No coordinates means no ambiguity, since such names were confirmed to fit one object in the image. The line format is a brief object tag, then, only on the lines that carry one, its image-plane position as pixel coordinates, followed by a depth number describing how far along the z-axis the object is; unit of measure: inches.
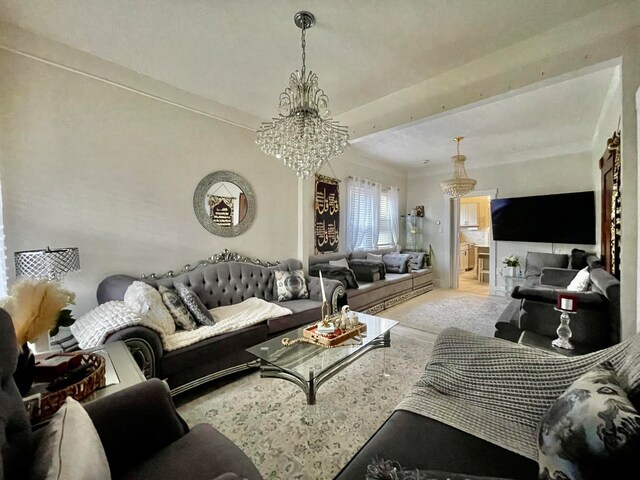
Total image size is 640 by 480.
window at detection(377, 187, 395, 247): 238.0
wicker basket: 41.6
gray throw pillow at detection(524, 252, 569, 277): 177.9
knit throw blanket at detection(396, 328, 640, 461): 45.4
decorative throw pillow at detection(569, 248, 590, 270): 166.7
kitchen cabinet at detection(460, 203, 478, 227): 317.7
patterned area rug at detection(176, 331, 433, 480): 62.7
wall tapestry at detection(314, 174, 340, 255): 177.9
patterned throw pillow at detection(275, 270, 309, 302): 132.6
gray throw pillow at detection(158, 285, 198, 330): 93.0
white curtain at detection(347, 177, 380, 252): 206.1
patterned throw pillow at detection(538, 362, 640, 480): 28.3
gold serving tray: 84.9
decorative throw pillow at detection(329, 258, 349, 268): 173.9
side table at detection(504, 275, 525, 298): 194.5
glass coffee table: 73.9
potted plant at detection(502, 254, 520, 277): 198.3
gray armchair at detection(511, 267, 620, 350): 87.7
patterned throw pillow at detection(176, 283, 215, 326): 97.5
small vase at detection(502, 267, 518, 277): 201.5
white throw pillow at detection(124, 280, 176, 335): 81.7
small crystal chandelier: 177.8
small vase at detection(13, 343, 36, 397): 43.2
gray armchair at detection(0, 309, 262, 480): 32.8
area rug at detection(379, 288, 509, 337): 150.3
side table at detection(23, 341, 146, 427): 41.9
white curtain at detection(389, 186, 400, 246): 248.4
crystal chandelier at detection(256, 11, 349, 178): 86.4
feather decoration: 45.3
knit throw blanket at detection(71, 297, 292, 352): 71.9
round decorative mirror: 123.0
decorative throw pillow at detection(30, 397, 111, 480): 27.9
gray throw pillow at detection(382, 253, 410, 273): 215.0
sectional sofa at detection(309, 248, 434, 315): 161.5
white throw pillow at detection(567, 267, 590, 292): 112.3
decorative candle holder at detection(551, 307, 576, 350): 80.6
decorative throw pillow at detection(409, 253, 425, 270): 233.6
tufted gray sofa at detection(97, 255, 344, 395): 76.5
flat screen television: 174.7
